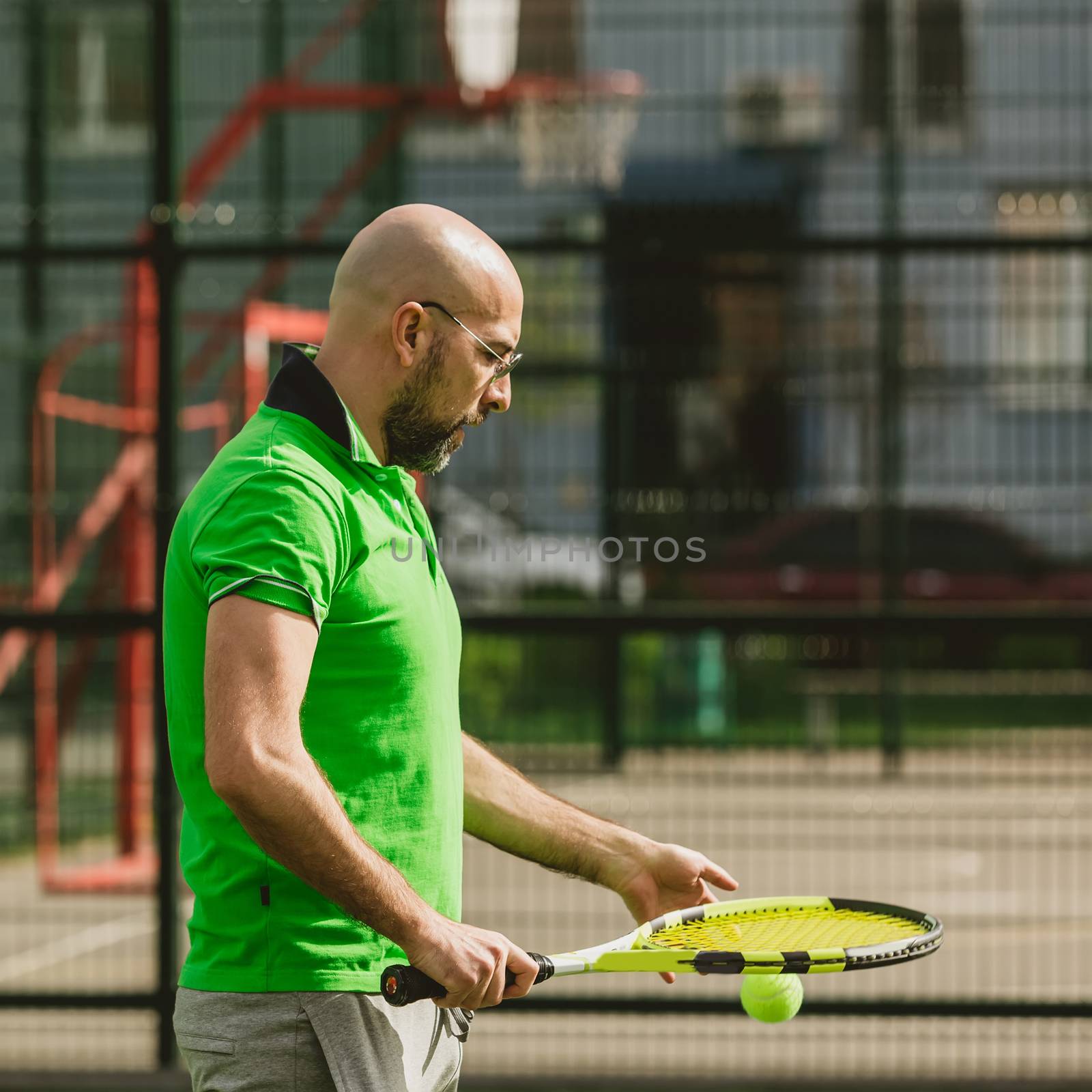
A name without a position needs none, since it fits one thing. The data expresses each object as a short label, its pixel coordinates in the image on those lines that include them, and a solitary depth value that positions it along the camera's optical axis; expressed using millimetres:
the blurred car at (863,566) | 20328
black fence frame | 9727
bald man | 4500
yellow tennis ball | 6113
